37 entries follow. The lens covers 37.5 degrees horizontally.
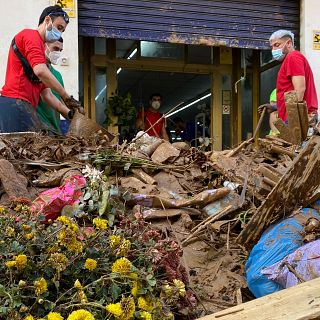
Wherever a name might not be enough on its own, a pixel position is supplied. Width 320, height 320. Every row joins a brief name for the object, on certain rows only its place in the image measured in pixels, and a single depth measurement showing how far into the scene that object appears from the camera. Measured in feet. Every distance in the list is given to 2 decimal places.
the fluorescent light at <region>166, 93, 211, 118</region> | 33.86
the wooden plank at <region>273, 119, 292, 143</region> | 12.27
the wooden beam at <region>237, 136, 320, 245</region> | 7.87
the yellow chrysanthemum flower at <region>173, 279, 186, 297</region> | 5.83
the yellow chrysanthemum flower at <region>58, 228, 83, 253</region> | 5.49
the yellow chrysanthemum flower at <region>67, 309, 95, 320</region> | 4.56
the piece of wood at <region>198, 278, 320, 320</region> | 4.65
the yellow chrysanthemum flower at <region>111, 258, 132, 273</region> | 5.36
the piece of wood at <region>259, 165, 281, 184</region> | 8.83
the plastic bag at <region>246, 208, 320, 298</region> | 7.22
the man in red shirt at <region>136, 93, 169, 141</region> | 24.44
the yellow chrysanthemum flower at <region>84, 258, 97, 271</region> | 5.32
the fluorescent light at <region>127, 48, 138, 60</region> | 28.27
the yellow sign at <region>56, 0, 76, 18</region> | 20.49
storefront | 22.34
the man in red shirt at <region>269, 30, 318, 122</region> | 14.30
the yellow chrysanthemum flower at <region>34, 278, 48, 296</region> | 4.89
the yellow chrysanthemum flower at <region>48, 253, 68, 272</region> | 5.25
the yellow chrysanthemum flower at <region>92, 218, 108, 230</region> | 5.98
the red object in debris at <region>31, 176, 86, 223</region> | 7.84
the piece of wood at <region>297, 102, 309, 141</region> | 11.44
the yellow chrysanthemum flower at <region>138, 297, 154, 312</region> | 5.27
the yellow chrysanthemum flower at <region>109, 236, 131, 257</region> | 5.81
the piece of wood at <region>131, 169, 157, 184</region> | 10.16
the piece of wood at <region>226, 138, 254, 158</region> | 11.88
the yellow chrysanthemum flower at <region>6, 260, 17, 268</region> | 4.96
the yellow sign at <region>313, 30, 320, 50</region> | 24.03
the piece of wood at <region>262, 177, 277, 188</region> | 8.75
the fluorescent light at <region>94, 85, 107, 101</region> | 27.58
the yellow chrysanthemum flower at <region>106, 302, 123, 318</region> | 4.86
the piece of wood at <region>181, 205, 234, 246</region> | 8.65
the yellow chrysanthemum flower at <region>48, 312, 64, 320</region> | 4.66
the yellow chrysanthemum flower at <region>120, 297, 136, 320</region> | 4.99
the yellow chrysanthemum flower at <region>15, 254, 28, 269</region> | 5.05
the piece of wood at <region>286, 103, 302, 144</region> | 11.52
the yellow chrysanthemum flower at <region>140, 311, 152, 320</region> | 5.16
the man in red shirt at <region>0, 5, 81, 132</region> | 12.77
